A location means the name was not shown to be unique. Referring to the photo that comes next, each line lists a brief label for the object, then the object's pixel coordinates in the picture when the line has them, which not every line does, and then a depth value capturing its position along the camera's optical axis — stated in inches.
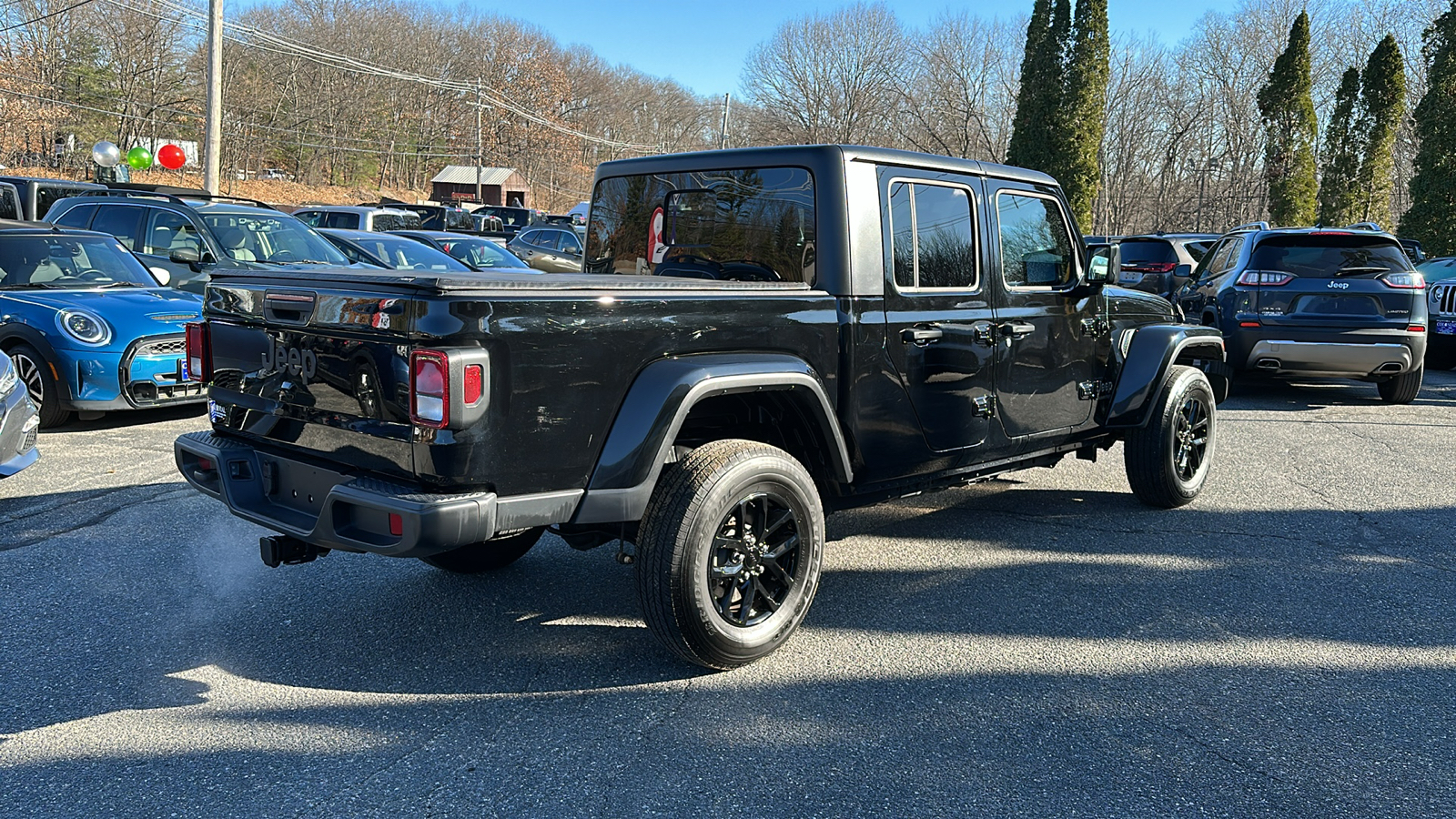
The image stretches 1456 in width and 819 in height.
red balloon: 930.1
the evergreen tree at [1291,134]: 1045.8
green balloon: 986.7
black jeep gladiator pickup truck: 127.8
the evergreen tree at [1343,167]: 992.2
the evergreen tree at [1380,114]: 946.1
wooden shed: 2691.9
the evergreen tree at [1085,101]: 1010.7
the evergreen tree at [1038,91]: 1027.9
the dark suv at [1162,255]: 587.2
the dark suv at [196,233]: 407.8
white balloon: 903.7
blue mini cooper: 300.7
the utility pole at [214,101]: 868.0
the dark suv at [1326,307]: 394.3
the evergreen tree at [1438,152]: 736.3
